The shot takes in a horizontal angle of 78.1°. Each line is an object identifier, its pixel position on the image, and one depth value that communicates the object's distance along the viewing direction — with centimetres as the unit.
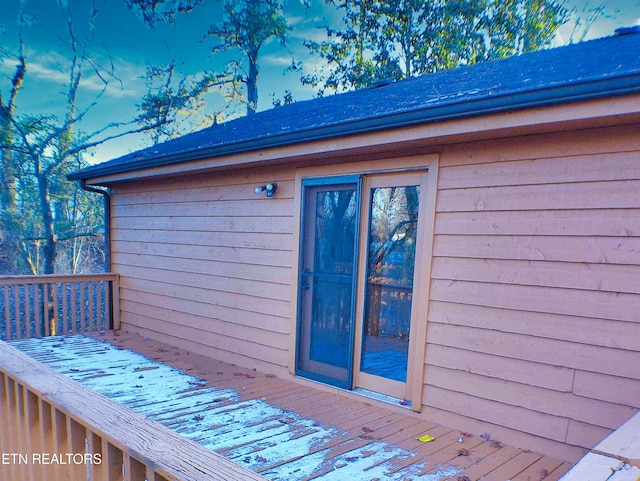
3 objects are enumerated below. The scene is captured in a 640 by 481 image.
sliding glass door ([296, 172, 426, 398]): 313
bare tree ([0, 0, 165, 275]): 844
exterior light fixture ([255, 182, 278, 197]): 393
